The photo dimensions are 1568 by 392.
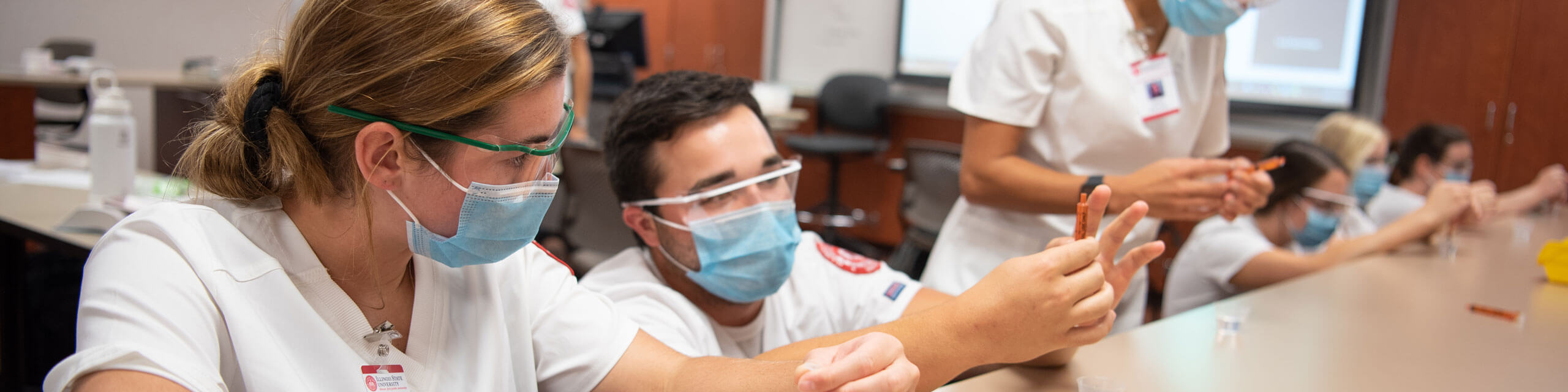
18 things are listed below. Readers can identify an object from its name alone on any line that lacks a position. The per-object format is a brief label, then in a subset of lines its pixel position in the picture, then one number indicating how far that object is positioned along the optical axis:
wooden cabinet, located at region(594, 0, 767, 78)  6.07
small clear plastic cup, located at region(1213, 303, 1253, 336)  1.40
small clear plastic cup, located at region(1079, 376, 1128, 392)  1.08
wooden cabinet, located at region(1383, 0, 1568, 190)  3.65
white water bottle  2.01
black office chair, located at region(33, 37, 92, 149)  5.30
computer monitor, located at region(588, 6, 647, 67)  4.37
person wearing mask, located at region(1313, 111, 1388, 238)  3.26
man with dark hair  1.28
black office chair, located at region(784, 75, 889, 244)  5.02
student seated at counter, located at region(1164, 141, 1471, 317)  2.26
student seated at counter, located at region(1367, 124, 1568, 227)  3.36
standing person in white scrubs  1.53
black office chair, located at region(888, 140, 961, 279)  3.27
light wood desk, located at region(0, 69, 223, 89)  4.47
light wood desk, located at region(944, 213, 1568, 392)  1.18
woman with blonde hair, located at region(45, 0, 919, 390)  0.81
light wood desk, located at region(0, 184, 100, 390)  1.99
